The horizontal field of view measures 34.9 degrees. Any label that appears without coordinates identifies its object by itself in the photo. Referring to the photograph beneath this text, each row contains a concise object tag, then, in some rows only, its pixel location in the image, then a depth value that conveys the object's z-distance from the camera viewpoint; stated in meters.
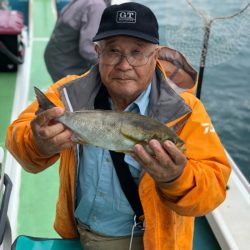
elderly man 1.44
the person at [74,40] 3.27
